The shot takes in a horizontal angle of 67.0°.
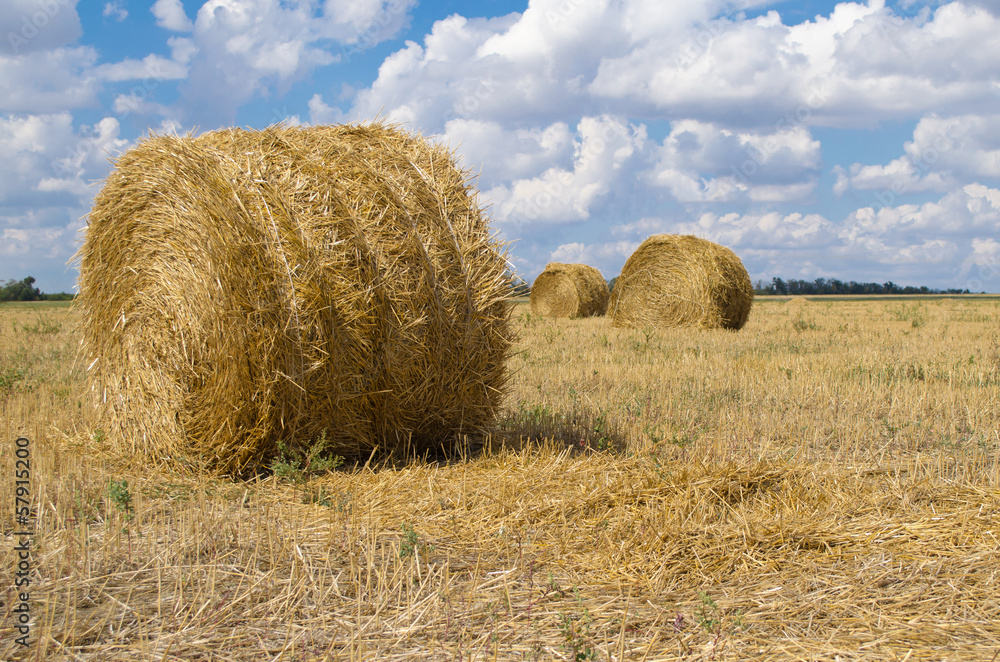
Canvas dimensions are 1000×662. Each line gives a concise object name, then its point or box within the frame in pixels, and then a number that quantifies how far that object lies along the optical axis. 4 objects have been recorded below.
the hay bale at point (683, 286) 15.41
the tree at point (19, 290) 49.80
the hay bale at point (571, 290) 21.41
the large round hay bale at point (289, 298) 4.90
